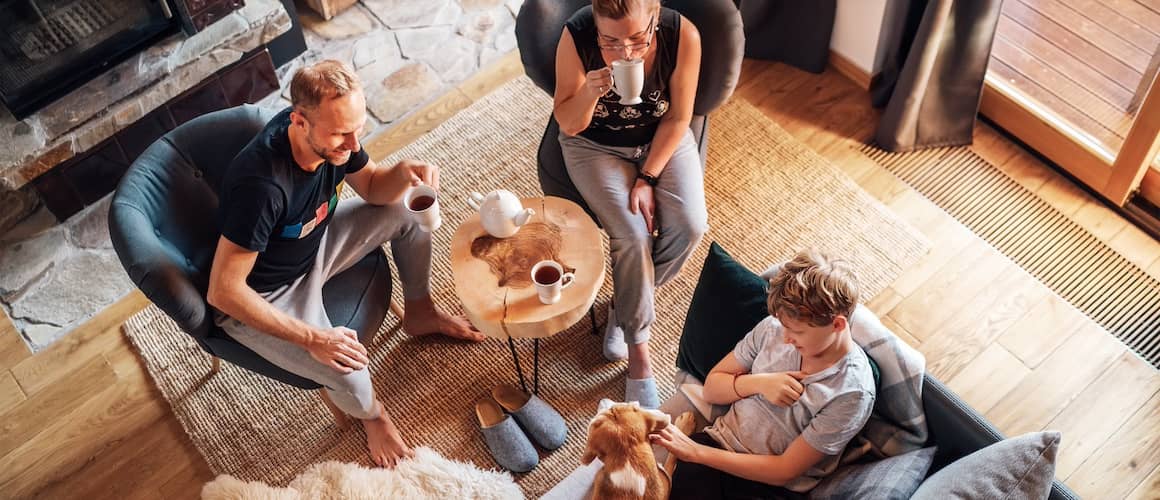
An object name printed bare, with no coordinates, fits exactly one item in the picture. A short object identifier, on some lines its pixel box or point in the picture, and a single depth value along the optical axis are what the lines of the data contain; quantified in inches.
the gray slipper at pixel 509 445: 93.2
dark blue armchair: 77.2
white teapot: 85.0
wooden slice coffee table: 82.8
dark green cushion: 77.2
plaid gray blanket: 67.9
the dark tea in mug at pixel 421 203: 85.5
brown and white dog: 69.0
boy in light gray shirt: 64.5
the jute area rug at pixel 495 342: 98.1
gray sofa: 65.4
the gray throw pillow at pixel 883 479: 65.5
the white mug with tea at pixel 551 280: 81.4
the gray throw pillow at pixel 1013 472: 59.0
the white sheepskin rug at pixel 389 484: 91.6
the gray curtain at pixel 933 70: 107.7
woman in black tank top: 87.6
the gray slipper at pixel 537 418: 94.4
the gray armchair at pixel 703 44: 91.5
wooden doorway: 105.9
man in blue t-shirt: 75.3
